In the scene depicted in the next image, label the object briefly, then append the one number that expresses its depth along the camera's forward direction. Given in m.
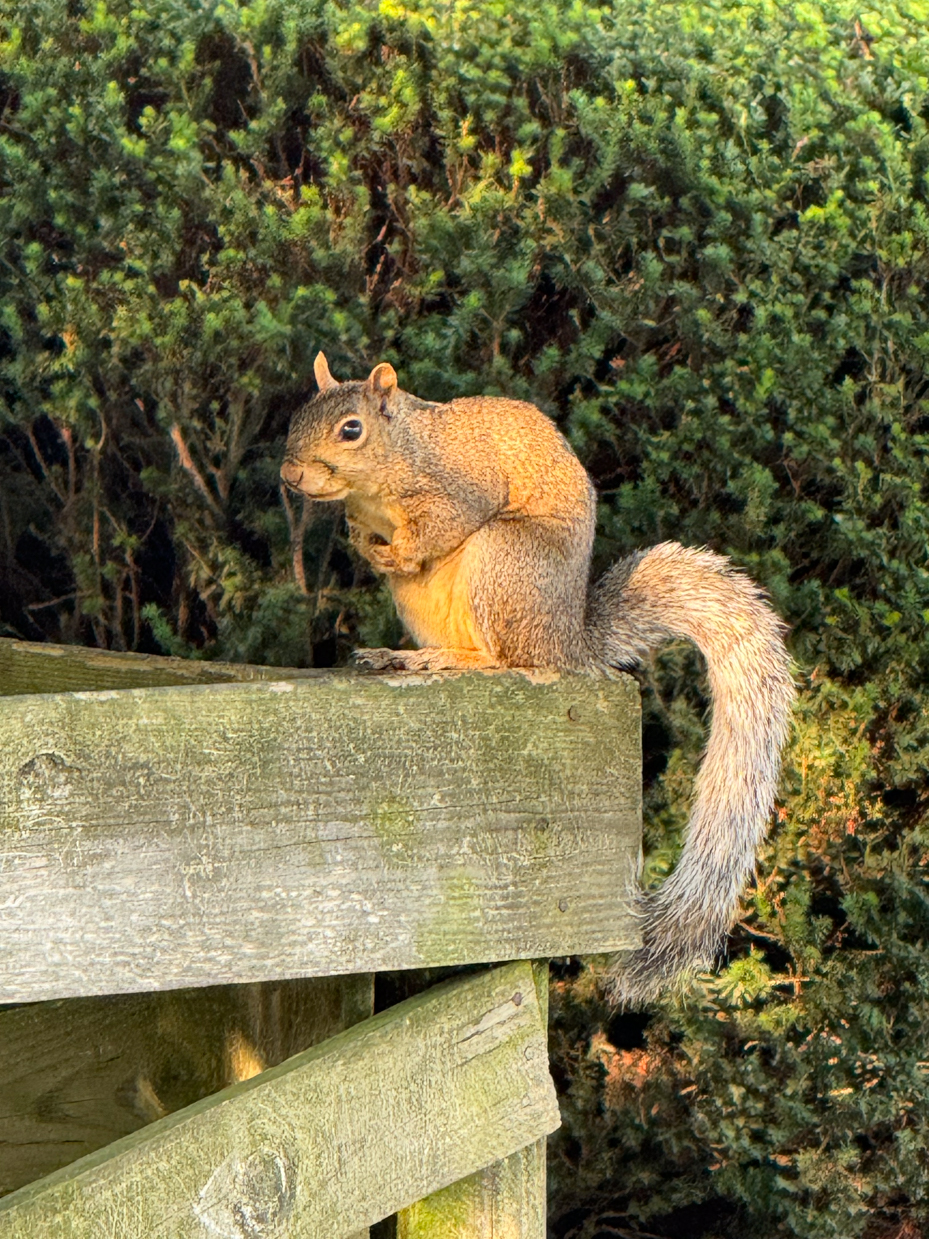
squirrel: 6.69
